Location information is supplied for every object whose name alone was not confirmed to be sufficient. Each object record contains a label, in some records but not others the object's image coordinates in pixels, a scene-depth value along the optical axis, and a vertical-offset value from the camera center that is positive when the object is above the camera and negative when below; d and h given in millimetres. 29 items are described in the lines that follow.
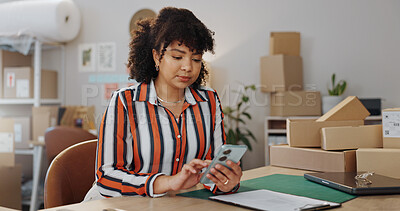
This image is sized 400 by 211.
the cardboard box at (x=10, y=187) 3178 -626
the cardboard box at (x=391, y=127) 1469 -72
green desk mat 1127 -243
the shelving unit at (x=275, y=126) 3083 -149
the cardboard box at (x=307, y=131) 1582 -91
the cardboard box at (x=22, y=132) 3722 -219
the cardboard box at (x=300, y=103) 3090 +35
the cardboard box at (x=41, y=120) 3600 -106
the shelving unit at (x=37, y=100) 3498 +75
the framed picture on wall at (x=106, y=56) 4039 +514
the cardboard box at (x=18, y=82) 3756 +242
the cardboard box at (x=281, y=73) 3148 +275
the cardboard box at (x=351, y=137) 1496 -111
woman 1181 -40
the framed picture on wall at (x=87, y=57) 4133 +516
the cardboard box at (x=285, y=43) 3217 +511
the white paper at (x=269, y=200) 978 -237
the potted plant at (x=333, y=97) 3084 +80
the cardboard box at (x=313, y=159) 1463 -193
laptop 1146 -222
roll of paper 3684 +817
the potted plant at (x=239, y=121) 3363 -114
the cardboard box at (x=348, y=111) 1607 -14
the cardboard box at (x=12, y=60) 3812 +477
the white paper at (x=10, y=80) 3787 +261
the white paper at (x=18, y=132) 3738 -219
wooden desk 1006 -246
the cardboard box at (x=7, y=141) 3270 -263
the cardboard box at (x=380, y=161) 1387 -183
